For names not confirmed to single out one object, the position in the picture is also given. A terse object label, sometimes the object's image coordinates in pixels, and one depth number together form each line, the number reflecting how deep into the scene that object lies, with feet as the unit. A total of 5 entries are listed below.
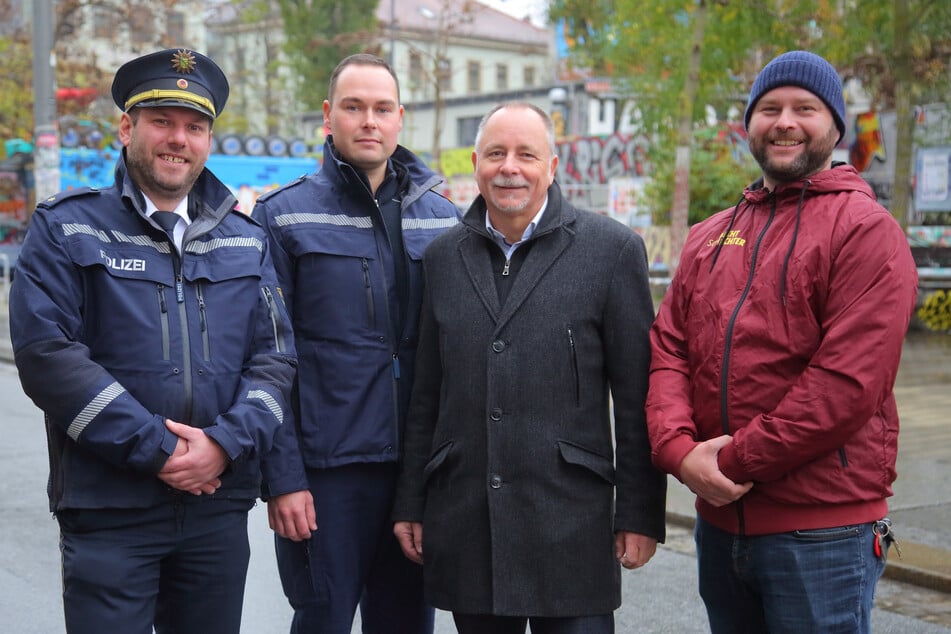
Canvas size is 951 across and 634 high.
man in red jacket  9.48
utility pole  47.14
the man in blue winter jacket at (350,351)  12.06
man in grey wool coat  10.75
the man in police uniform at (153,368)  9.94
